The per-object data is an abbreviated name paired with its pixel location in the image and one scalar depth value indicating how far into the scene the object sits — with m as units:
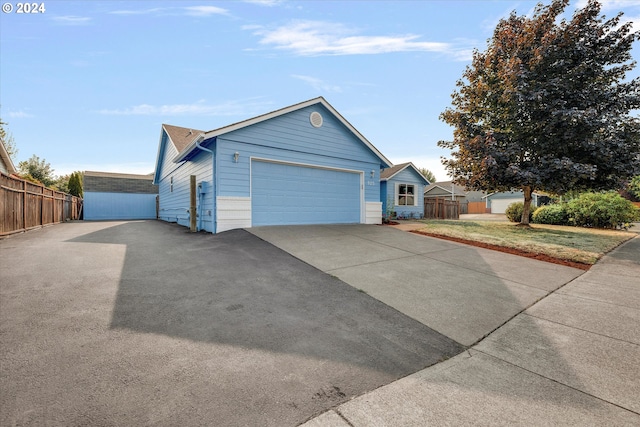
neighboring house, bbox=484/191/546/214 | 35.36
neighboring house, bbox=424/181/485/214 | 33.67
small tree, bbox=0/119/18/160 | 25.30
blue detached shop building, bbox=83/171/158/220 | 20.74
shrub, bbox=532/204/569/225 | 14.59
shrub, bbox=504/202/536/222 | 16.16
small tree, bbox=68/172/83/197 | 22.17
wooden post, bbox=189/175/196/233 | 9.38
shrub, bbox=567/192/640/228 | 12.70
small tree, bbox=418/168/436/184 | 64.69
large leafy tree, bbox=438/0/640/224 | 10.12
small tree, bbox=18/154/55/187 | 31.33
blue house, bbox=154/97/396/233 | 8.77
